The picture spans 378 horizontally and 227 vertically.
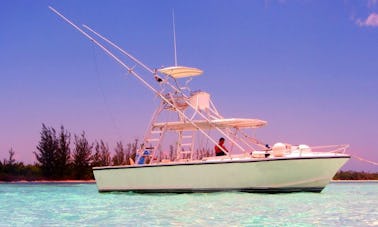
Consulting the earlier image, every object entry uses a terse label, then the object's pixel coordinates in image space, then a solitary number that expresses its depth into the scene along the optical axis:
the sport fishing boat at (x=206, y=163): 16.30
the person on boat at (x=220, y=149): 17.80
